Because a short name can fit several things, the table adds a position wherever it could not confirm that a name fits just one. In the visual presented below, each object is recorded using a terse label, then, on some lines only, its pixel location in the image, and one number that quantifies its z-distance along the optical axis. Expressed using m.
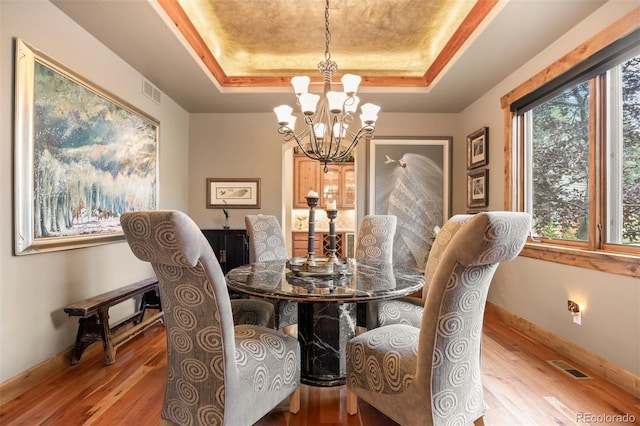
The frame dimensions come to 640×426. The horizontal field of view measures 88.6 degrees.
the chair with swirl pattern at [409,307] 2.14
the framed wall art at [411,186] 4.43
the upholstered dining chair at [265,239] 2.88
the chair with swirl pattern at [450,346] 1.14
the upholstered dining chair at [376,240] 2.89
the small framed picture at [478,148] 3.73
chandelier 2.28
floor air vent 2.17
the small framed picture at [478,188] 3.75
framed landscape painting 1.97
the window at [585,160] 2.10
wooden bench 2.22
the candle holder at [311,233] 2.03
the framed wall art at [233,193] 4.47
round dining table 1.73
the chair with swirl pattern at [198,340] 1.15
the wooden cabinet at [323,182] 6.78
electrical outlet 2.36
